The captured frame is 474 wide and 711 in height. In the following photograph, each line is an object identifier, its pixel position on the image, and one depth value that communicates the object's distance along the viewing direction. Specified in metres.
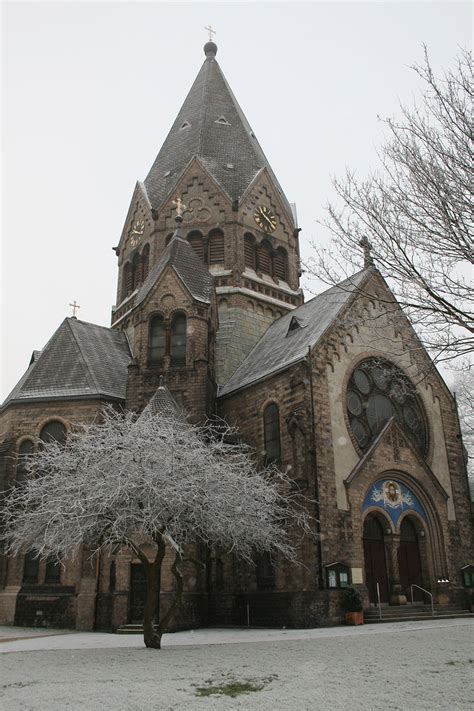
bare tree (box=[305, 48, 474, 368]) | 10.73
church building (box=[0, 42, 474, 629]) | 20.64
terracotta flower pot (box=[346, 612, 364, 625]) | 18.64
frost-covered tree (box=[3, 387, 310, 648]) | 13.48
